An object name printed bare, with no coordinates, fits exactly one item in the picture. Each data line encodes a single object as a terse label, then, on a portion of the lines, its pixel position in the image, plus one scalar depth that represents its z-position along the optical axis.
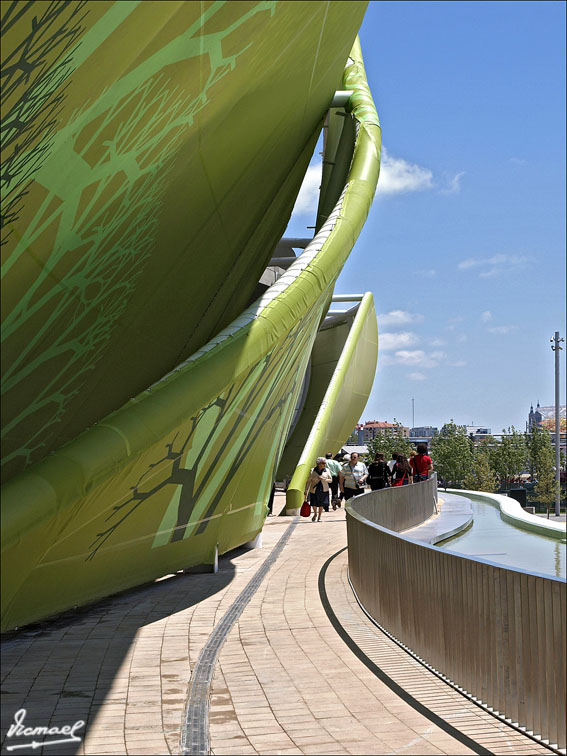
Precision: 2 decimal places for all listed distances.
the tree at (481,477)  66.38
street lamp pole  42.39
